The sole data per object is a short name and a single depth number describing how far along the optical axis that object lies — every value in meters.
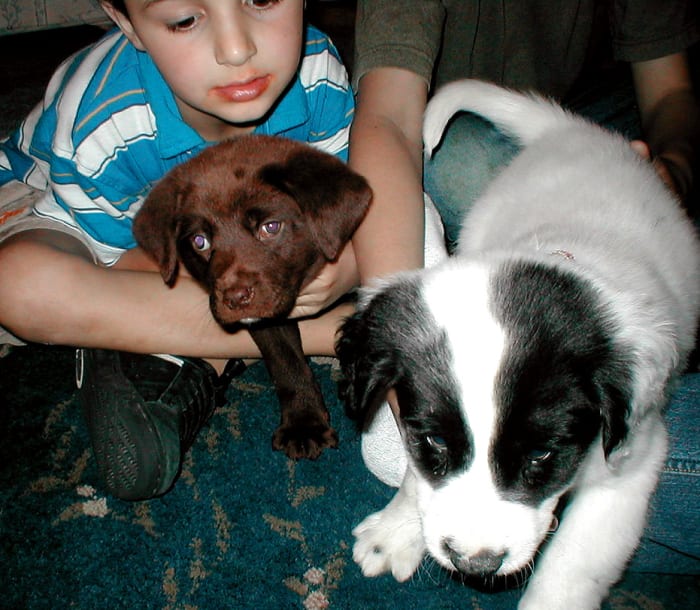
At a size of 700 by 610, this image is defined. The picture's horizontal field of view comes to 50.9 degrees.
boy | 0.52
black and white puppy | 0.38
